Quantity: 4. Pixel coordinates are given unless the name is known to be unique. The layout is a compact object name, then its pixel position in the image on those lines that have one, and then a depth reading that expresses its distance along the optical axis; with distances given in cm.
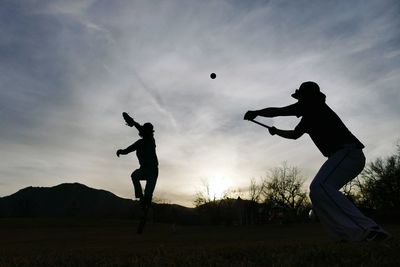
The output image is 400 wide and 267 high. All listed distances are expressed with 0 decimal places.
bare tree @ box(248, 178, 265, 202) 9681
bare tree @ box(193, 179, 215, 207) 9178
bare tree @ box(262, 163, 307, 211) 9144
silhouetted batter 608
